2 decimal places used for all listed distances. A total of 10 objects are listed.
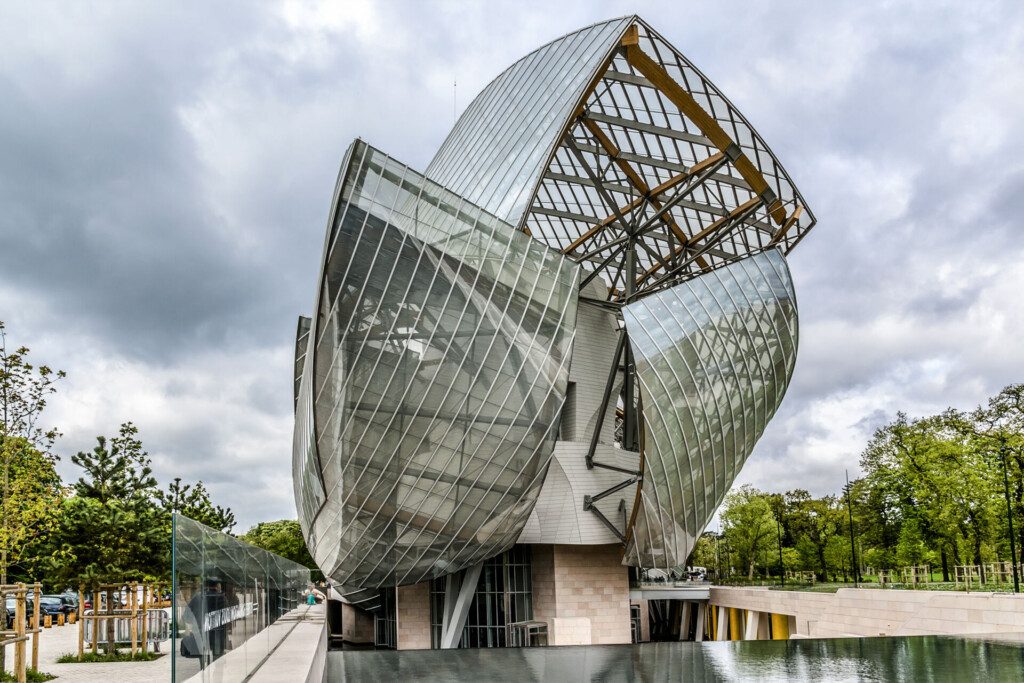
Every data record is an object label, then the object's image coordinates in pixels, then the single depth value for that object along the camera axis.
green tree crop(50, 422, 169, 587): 28.92
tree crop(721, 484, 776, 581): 79.38
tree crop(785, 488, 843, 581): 78.62
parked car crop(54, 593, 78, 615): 55.71
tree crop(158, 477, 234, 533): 52.33
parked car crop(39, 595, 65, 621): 52.57
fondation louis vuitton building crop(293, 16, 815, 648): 23.16
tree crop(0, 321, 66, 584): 23.82
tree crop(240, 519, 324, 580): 104.19
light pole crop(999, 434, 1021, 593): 39.40
